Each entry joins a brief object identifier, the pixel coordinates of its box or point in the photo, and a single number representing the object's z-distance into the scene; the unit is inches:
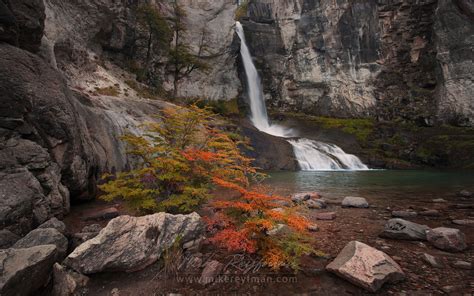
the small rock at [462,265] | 171.0
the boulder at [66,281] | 134.1
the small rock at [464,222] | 268.8
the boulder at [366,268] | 147.1
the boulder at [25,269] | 110.0
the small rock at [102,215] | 266.1
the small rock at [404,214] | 302.2
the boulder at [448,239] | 198.2
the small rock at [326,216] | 291.1
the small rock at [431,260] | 174.7
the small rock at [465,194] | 427.1
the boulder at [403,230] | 221.0
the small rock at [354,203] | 347.9
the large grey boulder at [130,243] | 151.9
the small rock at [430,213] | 307.1
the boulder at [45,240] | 152.0
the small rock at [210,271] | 159.6
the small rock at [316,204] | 348.2
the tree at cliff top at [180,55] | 1312.7
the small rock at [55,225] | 186.9
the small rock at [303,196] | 389.7
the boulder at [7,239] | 156.7
